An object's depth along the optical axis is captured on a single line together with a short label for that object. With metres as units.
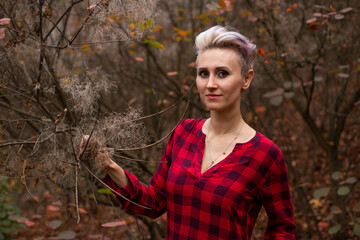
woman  1.63
